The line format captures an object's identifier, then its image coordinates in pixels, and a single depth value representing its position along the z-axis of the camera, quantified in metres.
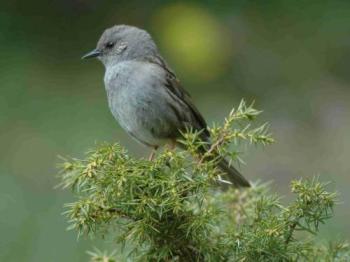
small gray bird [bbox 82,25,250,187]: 7.70
